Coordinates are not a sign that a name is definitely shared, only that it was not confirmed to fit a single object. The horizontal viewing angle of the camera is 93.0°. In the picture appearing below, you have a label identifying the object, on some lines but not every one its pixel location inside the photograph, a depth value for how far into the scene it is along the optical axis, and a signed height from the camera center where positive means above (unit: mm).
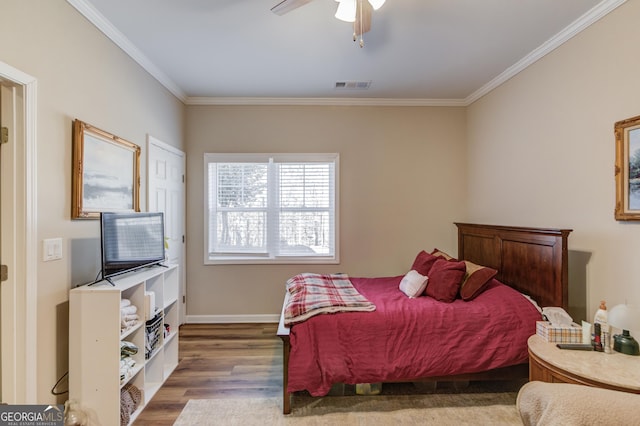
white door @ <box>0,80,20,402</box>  1622 -200
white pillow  2662 -675
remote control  1741 -791
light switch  1764 -235
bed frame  2143 -471
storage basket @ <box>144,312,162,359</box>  2331 -996
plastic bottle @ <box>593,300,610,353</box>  1719 -693
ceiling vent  3312 +1390
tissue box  1814 -751
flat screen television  1989 -230
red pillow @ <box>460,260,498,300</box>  2494 -607
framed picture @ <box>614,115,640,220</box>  1868 +258
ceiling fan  1690 +1168
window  3861 +19
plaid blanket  2264 -738
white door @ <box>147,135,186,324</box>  3014 +188
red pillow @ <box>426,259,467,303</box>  2498 -602
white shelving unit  1838 -848
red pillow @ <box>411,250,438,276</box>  2970 -543
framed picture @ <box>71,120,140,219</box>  1990 +275
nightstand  1431 -803
